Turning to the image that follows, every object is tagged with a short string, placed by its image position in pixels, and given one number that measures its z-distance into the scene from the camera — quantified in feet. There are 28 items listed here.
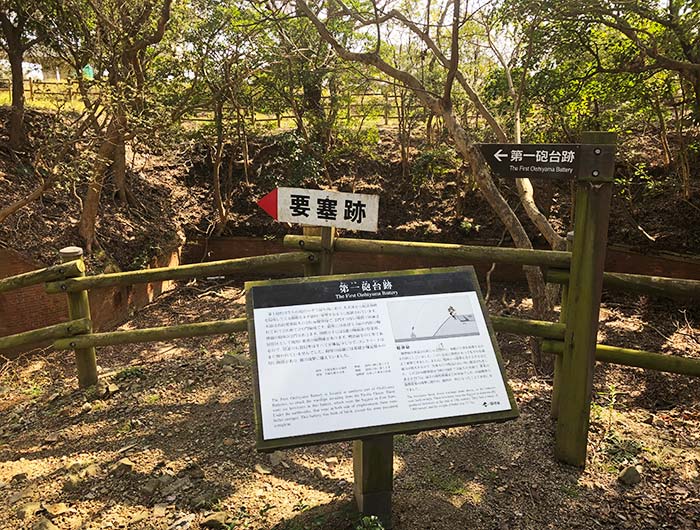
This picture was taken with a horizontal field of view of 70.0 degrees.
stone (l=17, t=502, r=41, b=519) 9.16
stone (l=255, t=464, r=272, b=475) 10.36
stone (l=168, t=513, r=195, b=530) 8.71
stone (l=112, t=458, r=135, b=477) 10.29
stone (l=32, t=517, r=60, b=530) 8.70
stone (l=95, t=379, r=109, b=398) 14.05
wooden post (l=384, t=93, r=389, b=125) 41.77
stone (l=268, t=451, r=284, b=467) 10.72
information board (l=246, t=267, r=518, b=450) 6.81
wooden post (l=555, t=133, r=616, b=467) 8.98
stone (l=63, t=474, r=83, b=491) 9.88
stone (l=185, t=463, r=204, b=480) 10.14
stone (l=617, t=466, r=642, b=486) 9.89
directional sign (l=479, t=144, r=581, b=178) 9.06
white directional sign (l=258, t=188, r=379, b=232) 9.87
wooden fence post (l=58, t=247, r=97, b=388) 13.61
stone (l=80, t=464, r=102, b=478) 10.25
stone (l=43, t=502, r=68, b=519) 9.18
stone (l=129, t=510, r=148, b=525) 8.94
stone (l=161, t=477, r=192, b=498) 9.68
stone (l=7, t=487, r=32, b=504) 9.74
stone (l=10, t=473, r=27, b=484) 10.42
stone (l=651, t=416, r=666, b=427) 12.37
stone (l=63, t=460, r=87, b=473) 10.56
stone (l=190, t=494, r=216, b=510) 9.22
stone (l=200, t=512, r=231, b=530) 8.69
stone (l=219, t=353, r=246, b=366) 16.31
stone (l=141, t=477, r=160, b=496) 9.68
